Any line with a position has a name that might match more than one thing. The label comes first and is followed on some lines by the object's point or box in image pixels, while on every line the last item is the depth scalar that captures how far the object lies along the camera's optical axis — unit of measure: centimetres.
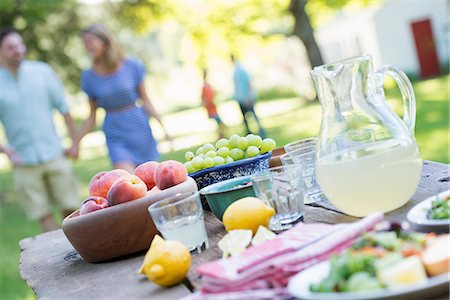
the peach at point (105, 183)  203
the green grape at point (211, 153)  221
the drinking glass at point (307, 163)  191
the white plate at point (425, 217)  132
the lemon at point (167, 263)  149
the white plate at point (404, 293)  103
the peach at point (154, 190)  196
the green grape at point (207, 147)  226
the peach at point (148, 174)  211
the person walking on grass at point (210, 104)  1498
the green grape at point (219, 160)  216
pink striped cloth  124
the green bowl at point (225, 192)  188
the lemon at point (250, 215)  166
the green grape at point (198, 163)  219
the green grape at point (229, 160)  217
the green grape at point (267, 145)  218
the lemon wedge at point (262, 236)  151
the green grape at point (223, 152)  218
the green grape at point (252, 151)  215
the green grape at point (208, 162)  217
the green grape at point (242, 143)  217
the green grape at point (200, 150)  229
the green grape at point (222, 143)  224
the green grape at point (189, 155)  230
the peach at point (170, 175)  195
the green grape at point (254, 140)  217
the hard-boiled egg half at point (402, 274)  104
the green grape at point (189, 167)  222
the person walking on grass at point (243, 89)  1475
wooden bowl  188
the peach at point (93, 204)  193
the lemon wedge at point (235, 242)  151
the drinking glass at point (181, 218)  167
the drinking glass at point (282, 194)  169
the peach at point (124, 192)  189
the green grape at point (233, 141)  221
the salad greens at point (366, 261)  106
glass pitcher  158
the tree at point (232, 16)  1795
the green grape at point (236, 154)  218
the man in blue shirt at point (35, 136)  560
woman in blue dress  491
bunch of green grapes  217
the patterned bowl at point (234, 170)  212
